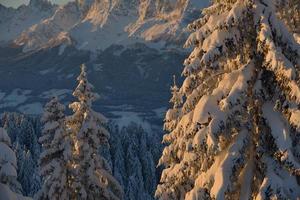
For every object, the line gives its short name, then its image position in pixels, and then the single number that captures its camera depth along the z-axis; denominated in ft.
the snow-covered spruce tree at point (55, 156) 86.84
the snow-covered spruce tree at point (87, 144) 84.64
